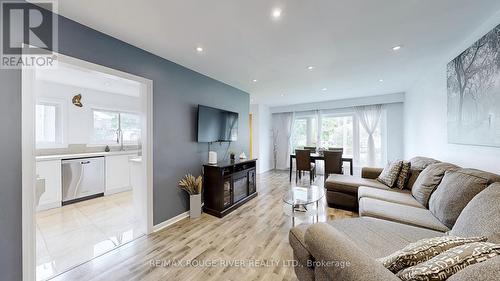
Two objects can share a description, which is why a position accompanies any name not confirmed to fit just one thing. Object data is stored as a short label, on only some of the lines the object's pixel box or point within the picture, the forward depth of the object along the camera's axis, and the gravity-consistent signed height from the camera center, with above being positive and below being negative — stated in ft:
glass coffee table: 8.14 -2.75
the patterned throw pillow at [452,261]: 2.24 -1.56
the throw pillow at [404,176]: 9.02 -1.82
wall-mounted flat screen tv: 10.24 +1.01
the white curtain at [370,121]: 17.35 +1.84
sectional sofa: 2.67 -1.99
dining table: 14.56 -1.51
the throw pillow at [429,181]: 6.79 -1.60
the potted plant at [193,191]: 9.40 -2.67
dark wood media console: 9.65 -2.61
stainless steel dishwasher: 10.96 -2.40
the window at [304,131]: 20.81 +1.02
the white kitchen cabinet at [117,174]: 12.91 -2.40
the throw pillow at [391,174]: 9.28 -1.81
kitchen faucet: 15.06 +0.34
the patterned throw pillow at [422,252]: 2.77 -1.75
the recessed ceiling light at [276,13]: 5.40 +3.87
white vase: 9.46 -3.37
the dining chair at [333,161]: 14.28 -1.72
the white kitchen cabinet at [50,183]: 10.03 -2.39
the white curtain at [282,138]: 21.90 +0.26
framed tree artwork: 5.82 +1.68
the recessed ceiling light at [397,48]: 7.67 +3.95
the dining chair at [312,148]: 19.16 -0.86
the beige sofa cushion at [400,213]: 5.51 -2.52
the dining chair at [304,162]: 16.25 -1.98
